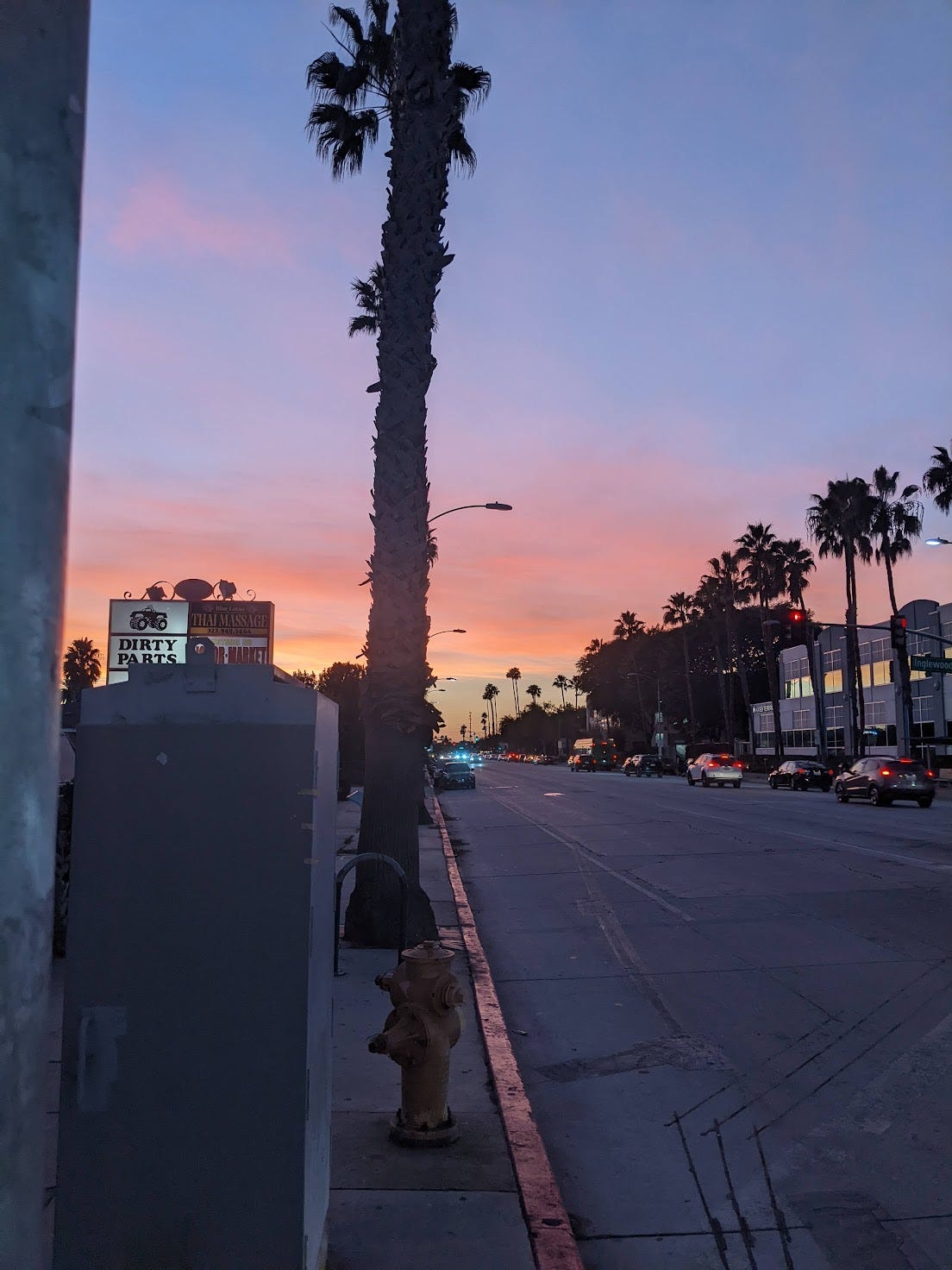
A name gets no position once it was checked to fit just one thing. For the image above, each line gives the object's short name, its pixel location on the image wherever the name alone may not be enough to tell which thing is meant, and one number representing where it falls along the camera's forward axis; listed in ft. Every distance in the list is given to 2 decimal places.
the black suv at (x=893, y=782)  111.45
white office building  207.00
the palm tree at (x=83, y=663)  316.11
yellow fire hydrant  17.34
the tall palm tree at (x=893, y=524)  190.29
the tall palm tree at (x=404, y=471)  35.42
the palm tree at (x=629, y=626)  438.57
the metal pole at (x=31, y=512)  6.27
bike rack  27.43
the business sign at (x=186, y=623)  82.94
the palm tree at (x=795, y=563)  241.76
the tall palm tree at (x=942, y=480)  164.86
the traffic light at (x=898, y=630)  123.80
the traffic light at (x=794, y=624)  105.40
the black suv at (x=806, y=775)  156.35
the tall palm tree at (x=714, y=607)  290.56
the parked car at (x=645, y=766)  258.37
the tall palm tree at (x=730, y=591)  272.10
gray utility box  10.89
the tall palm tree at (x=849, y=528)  190.19
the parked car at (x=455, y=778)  189.16
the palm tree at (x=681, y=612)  334.24
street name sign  113.09
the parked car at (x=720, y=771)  175.94
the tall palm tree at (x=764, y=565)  242.58
